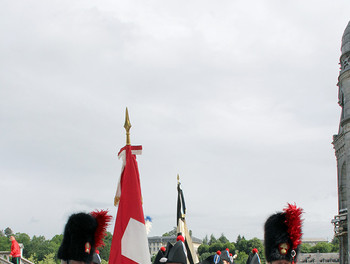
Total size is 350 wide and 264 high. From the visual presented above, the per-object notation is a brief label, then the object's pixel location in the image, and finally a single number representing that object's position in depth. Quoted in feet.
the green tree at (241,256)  404.16
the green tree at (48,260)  171.02
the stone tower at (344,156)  100.42
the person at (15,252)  73.89
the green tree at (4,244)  363.56
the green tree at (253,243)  424.87
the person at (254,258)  48.05
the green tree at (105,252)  321.52
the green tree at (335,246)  477.53
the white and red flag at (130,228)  25.63
